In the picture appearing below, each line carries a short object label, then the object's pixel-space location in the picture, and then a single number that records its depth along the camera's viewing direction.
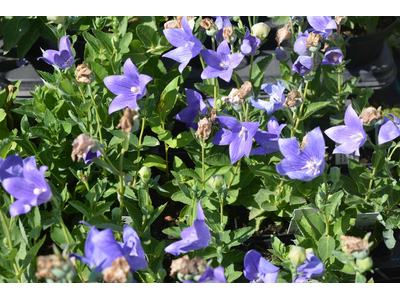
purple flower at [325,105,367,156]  1.44
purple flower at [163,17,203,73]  1.53
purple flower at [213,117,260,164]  1.45
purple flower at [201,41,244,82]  1.50
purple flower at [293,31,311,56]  1.53
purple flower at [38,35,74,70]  1.51
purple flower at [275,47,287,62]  1.67
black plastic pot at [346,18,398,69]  1.97
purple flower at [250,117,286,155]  1.47
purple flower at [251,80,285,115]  1.48
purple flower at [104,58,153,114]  1.49
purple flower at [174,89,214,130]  1.57
